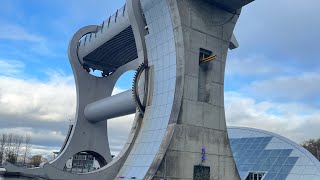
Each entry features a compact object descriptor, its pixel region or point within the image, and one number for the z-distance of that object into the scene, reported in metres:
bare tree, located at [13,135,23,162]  99.72
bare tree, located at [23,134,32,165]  104.81
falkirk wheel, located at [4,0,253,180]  23.00
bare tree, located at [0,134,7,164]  94.80
